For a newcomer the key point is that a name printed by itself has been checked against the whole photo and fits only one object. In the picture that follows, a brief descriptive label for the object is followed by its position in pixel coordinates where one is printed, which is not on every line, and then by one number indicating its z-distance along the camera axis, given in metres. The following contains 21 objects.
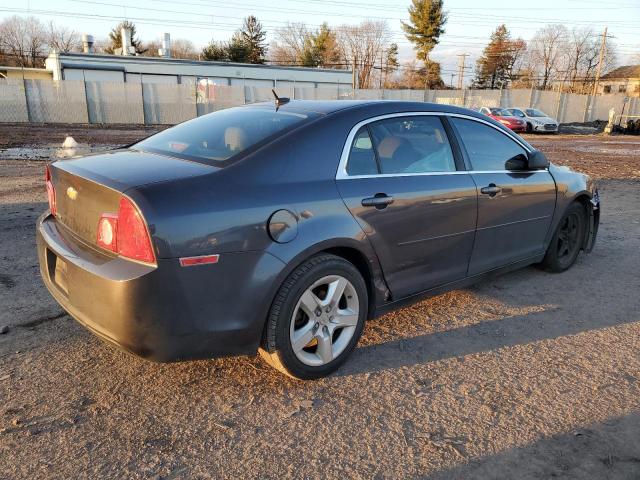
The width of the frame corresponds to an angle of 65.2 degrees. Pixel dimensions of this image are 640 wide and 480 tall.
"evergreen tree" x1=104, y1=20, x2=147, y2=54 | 66.38
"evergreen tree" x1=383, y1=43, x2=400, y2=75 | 71.62
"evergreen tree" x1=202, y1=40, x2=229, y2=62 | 63.88
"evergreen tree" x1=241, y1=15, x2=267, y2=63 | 68.94
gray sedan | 2.39
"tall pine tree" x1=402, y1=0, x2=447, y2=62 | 62.38
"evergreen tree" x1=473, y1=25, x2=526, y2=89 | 74.44
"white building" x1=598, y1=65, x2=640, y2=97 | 76.15
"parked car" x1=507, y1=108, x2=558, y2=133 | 28.31
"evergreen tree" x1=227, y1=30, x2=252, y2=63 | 64.06
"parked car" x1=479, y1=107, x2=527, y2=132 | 27.47
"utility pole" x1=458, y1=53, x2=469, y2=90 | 61.41
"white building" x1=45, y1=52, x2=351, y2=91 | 35.12
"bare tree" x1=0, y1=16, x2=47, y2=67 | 63.28
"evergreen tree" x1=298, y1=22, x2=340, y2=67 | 68.25
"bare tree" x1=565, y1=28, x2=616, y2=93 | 73.38
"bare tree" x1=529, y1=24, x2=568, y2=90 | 75.88
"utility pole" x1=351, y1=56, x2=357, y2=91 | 45.60
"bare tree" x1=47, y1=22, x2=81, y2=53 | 67.83
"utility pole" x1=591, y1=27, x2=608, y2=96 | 46.81
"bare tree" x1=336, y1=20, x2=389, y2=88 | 72.69
